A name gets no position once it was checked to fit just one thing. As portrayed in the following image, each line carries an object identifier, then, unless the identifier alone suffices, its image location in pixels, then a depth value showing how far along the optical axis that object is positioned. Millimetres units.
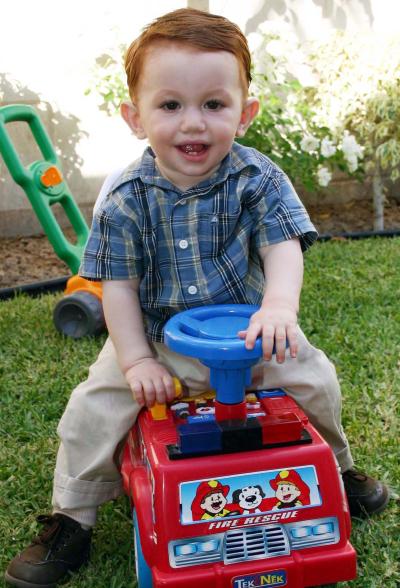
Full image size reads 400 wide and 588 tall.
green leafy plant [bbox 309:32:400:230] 4332
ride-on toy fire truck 1327
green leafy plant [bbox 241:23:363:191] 4301
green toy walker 2926
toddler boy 1494
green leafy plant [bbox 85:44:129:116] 4172
